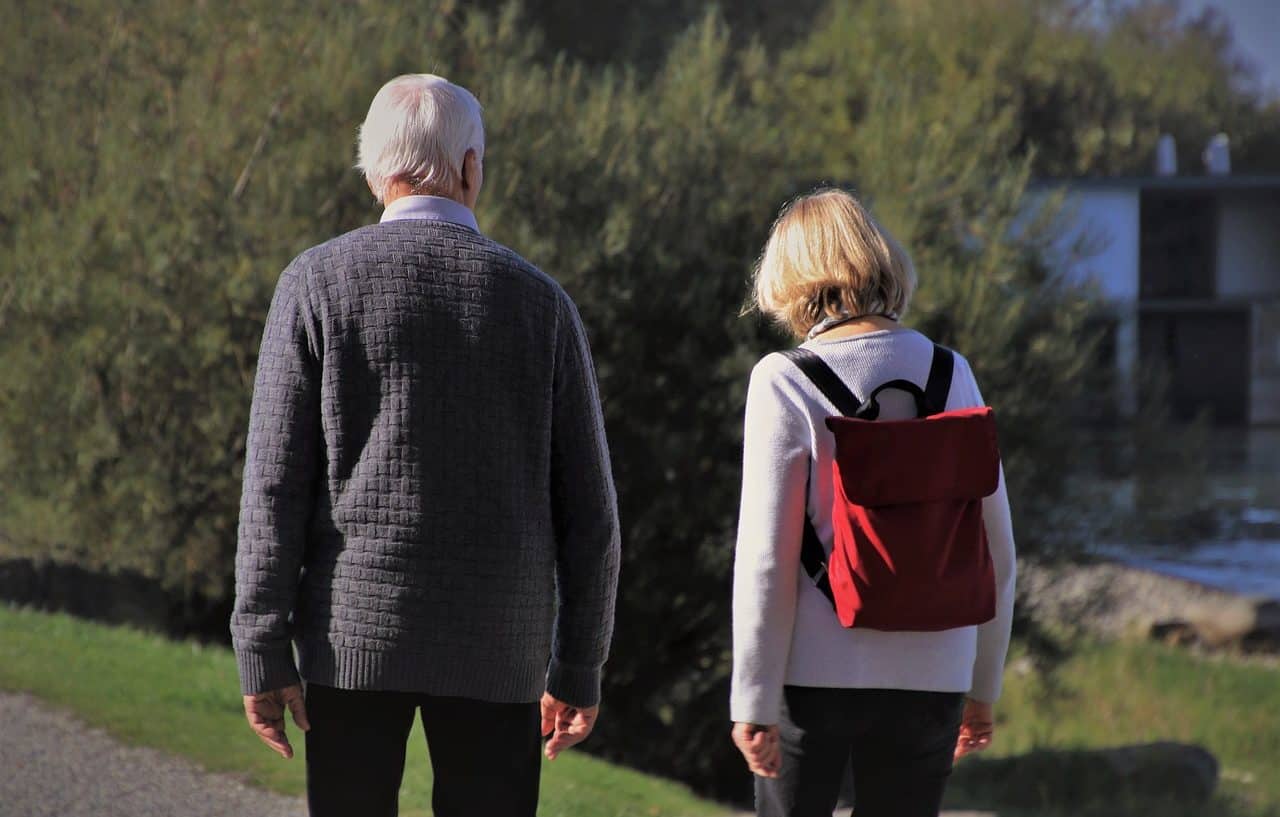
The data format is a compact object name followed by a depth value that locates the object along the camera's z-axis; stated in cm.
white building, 7862
